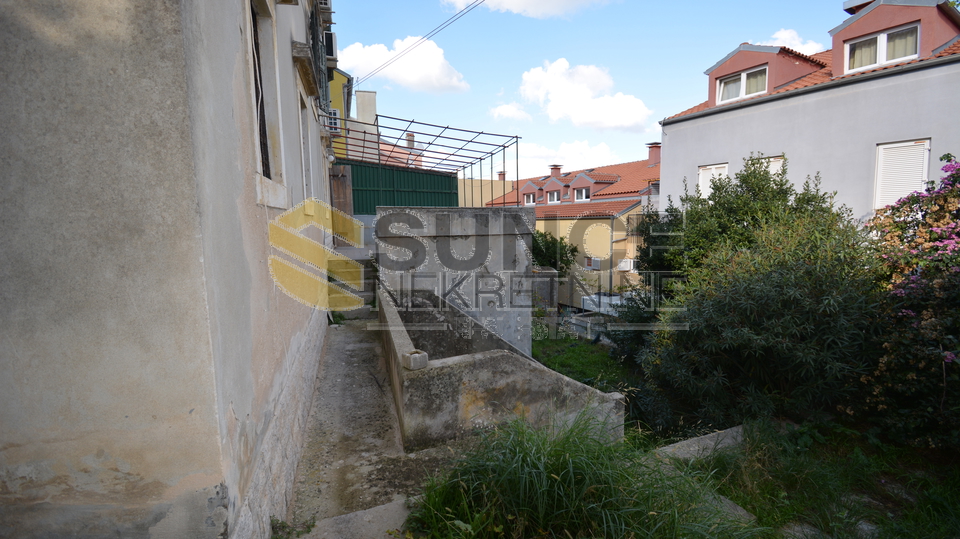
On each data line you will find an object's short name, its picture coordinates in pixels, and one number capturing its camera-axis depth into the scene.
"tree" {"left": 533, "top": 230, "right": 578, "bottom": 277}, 15.34
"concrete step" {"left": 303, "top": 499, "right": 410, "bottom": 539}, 2.40
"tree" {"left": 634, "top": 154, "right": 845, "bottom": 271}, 7.75
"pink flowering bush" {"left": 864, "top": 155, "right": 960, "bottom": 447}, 4.34
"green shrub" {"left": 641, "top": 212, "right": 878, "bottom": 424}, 5.15
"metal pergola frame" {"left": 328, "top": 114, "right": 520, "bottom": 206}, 7.91
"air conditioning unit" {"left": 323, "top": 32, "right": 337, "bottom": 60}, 10.08
